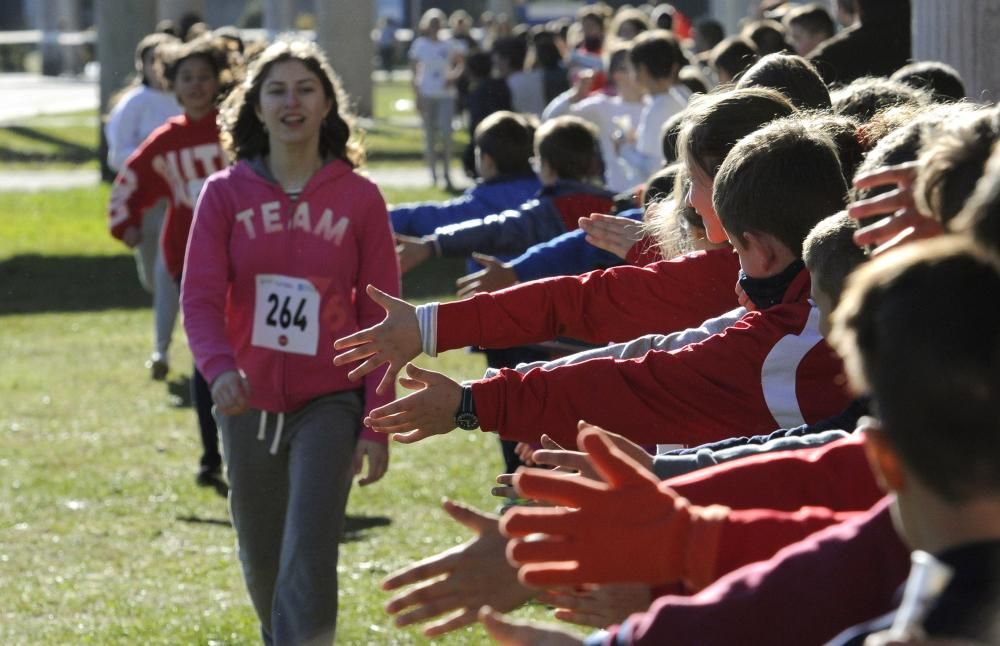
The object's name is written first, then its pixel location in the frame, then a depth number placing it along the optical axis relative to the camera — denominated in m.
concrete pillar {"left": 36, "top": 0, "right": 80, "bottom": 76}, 54.81
